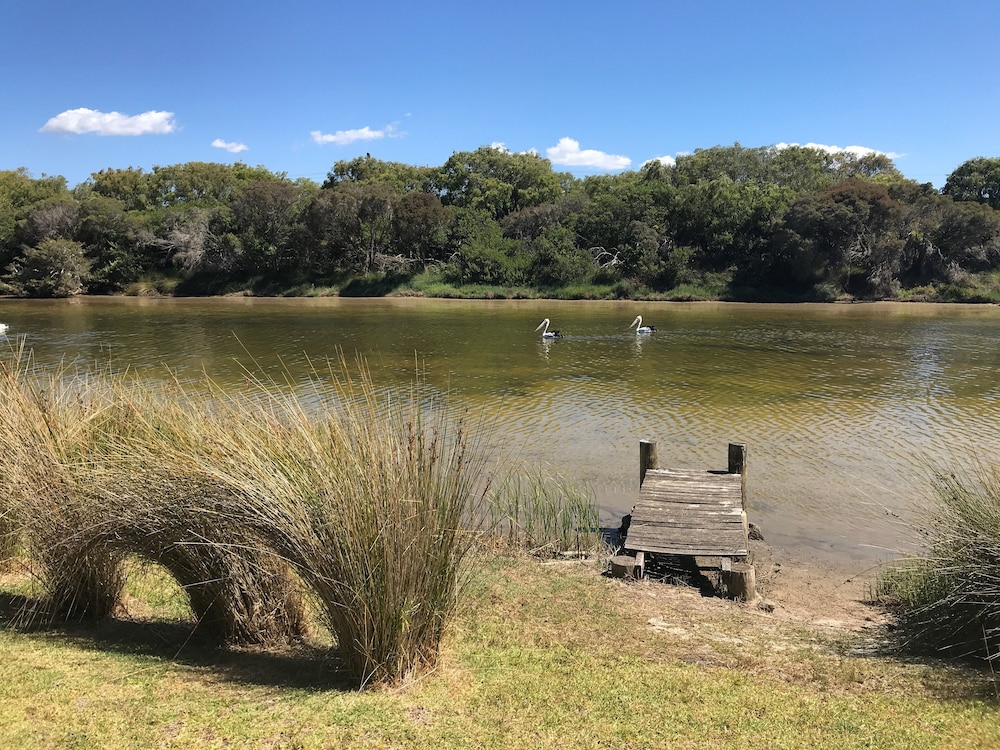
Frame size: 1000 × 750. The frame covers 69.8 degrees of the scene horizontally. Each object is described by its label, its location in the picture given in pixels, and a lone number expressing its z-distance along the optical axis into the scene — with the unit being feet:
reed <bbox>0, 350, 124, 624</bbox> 14.15
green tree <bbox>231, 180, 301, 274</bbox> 190.90
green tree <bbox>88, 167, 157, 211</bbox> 262.26
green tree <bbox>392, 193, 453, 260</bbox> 186.39
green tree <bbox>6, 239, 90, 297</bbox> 172.14
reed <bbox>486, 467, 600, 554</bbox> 26.58
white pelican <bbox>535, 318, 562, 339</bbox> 89.71
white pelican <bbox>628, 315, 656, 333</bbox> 97.84
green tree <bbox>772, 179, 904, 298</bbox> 155.84
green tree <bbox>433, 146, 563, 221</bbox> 217.25
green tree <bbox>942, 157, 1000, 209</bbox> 200.34
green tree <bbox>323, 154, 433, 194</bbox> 248.81
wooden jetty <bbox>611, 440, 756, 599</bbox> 23.35
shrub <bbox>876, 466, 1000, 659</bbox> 14.82
